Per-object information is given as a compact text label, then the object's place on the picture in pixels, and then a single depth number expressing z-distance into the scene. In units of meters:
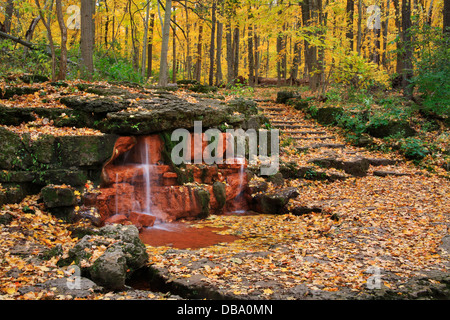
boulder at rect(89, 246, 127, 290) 4.34
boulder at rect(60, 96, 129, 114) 8.06
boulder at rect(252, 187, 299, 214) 8.65
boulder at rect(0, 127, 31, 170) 6.52
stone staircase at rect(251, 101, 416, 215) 10.47
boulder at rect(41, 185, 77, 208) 6.50
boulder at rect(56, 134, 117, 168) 7.15
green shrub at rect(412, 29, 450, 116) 11.41
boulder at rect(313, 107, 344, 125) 14.34
